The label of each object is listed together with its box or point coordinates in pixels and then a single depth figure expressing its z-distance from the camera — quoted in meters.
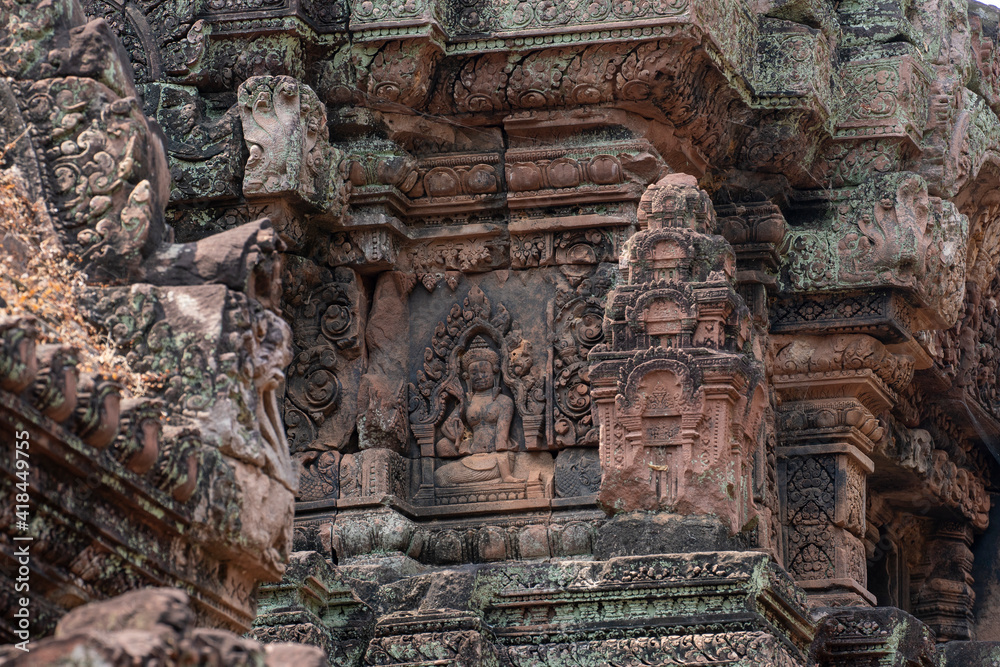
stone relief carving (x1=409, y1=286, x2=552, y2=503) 22.06
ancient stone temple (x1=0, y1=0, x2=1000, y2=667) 14.78
